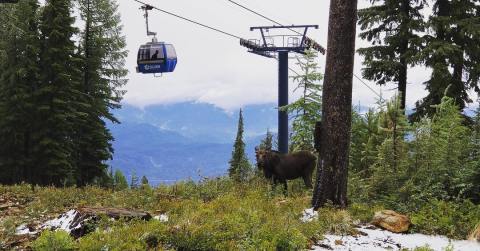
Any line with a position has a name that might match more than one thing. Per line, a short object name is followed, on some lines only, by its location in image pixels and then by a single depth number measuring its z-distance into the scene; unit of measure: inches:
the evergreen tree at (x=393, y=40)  975.6
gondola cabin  1255.4
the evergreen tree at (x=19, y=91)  1593.3
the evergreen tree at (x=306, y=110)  763.4
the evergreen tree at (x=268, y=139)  2224.2
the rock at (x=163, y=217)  325.8
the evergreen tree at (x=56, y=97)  1524.4
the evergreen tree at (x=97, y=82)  1765.5
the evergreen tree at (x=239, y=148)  2456.9
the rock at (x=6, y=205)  425.1
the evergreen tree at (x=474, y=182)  422.9
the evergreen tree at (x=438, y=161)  431.2
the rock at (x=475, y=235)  347.3
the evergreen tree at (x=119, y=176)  2977.9
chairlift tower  2142.0
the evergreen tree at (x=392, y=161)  455.2
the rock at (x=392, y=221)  365.7
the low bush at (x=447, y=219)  367.9
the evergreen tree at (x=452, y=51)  900.0
